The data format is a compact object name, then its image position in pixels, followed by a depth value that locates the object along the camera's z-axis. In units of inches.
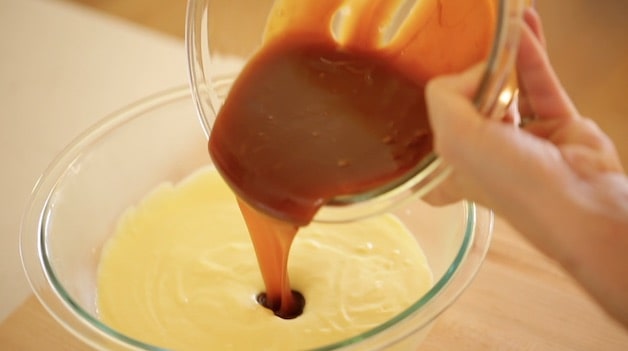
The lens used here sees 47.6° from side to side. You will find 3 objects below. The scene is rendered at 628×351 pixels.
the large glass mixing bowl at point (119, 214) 27.5
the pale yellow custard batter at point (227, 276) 31.4
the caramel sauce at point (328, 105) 26.1
